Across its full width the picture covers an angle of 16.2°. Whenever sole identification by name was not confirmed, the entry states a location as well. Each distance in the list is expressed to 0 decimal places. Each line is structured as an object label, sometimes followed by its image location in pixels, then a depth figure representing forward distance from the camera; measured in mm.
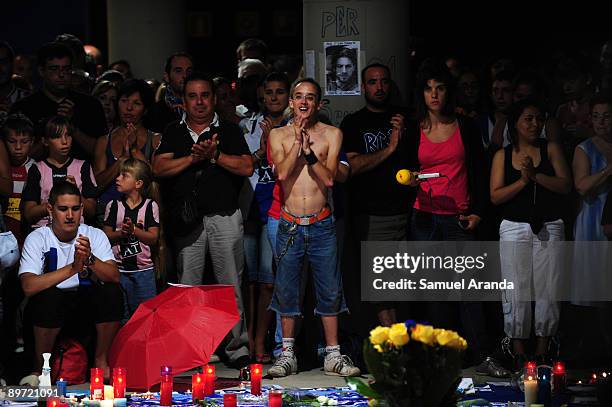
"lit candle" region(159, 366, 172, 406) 12724
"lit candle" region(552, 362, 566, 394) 12482
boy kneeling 14019
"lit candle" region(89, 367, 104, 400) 12433
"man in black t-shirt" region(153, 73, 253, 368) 14963
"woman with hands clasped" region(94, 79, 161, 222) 15242
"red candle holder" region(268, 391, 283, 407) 12052
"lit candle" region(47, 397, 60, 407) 11525
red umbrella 13511
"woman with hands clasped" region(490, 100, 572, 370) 14636
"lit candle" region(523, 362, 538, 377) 12245
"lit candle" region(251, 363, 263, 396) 13256
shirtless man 14600
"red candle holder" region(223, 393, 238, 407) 11888
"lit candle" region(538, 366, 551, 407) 12143
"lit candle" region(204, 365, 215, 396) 13256
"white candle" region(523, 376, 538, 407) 12112
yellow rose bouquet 9939
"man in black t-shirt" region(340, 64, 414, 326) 15096
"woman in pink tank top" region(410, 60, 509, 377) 14879
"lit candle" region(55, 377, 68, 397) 12469
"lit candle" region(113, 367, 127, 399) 12457
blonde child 14879
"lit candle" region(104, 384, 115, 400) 11815
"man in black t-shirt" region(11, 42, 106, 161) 15629
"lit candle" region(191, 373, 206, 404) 12978
